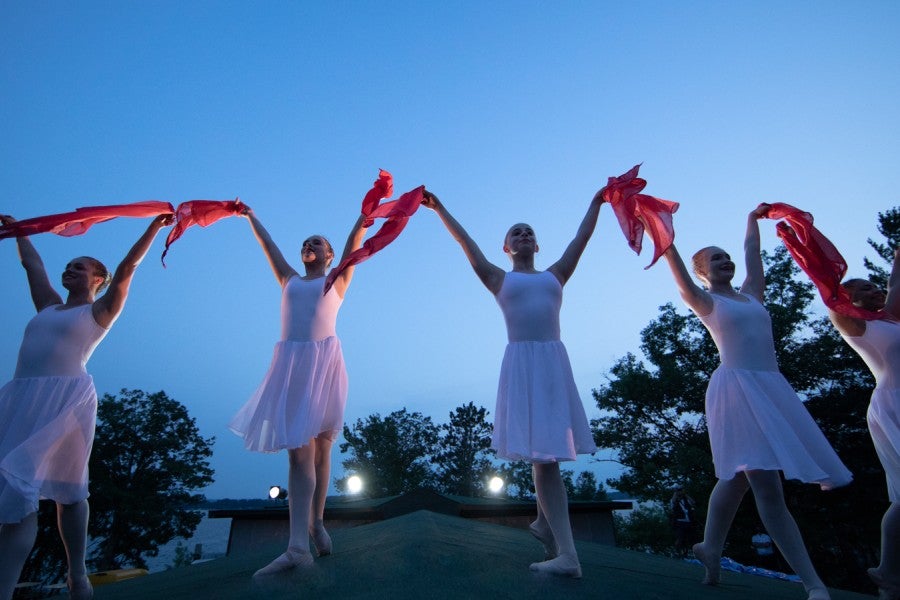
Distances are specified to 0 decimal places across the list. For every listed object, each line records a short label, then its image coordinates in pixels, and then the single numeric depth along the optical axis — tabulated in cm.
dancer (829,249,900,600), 291
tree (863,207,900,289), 1800
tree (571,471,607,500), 5703
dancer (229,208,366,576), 293
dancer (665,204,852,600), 263
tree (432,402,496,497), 4556
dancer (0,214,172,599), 252
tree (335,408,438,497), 4441
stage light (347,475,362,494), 1355
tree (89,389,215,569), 2552
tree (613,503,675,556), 2427
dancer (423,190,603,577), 265
